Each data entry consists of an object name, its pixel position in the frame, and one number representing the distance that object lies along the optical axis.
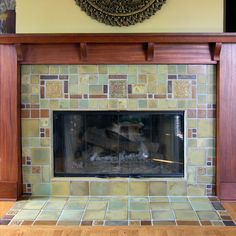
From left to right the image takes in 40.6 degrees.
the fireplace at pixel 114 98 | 2.77
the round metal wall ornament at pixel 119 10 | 2.73
